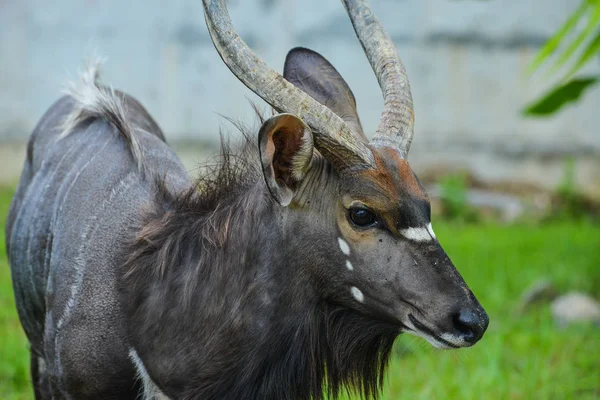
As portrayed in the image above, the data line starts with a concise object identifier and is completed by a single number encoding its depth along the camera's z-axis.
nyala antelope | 6.11
